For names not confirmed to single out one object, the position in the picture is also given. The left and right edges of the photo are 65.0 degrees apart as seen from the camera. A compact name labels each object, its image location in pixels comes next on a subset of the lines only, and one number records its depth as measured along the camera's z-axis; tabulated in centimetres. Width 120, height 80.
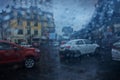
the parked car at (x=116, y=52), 386
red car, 337
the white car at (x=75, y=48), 497
